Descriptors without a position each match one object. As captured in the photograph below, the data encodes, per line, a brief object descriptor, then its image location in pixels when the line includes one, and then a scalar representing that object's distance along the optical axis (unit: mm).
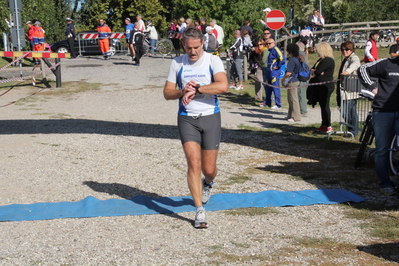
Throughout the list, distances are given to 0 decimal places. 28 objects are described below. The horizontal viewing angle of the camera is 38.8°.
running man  5723
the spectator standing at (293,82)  12398
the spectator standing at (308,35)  25844
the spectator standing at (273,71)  14469
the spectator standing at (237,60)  19047
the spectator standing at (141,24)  24125
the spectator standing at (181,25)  27078
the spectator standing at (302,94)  12742
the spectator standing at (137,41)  23531
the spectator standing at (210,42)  20234
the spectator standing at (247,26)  22106
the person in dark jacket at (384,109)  6465
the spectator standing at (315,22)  28328
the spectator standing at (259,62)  15945
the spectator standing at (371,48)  17625
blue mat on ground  6340
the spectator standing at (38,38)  23688
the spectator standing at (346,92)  10609
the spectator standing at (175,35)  27544
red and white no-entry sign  16750
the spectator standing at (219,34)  23112
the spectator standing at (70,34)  26094
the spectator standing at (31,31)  23641
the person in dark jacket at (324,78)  11539
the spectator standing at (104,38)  26188
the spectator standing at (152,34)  27359
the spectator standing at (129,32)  24781
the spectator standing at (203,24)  22788
